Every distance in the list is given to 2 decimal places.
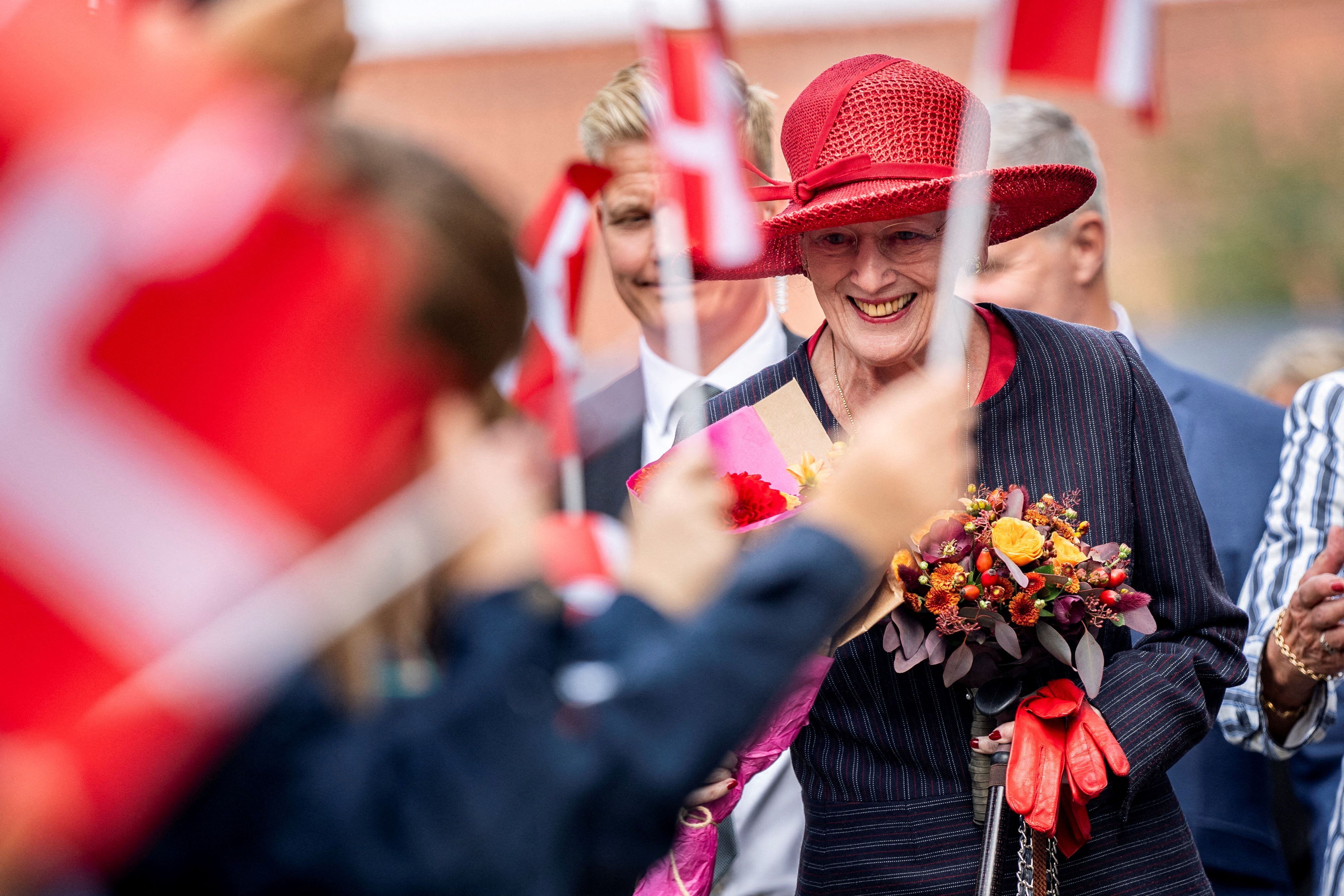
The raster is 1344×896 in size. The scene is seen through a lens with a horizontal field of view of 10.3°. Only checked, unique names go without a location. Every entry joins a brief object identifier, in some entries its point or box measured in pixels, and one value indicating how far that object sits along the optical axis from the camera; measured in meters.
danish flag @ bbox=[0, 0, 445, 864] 5.90
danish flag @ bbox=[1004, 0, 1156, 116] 6.85
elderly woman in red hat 7.14
